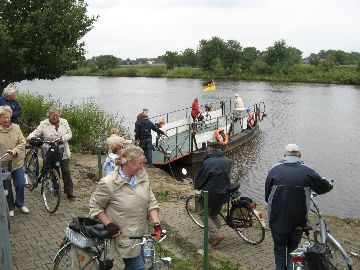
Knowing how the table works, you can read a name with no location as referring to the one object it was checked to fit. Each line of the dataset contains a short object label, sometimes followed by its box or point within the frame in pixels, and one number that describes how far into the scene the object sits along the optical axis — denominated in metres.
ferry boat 17.30
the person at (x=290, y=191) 5.16
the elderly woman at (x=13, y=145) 6.53
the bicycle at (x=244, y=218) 7.12
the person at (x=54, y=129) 7.59
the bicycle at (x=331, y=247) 5.31
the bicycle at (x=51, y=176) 7.50
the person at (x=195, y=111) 22.83
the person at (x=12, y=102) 8.60
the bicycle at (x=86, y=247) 4.25
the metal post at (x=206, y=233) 5.68
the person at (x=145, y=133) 13.47
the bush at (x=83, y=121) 16.41
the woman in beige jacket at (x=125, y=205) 4.09
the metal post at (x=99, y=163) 8.86
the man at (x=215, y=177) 6.73
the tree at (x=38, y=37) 16.02
